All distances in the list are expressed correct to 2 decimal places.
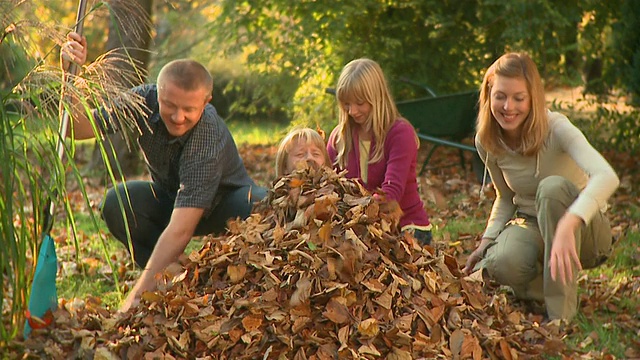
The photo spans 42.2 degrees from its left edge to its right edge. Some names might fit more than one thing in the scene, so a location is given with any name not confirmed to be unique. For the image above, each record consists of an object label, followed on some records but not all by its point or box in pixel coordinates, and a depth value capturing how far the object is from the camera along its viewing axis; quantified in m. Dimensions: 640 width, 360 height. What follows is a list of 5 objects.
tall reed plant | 2.62
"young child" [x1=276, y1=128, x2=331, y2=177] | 3.72
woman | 3.49
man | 3.51
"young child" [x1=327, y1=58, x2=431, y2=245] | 3.86
